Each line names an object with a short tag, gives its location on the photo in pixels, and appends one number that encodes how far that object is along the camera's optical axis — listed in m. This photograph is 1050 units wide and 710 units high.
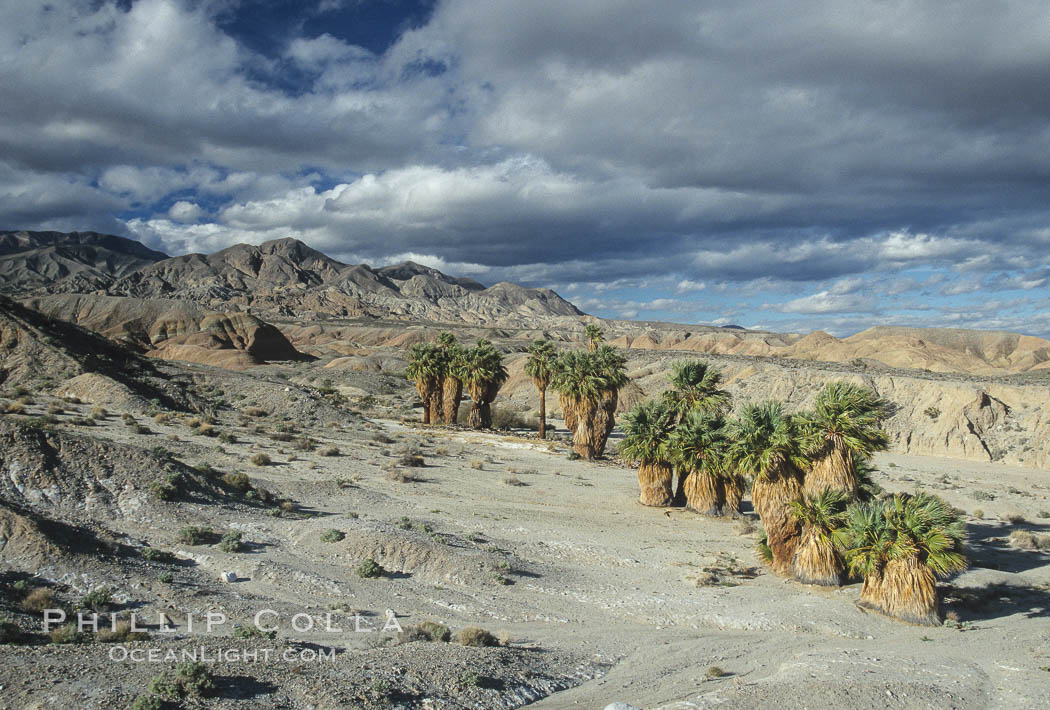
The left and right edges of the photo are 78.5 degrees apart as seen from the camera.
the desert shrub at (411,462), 30.75
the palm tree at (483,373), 46.94
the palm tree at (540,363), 44.75
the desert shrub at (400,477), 27.33
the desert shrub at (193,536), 16.33
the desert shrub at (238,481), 21.38
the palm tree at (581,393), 37.94
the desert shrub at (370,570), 15.99
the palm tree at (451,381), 48.31
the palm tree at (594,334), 48.15
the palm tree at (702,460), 25.39
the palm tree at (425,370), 48.97
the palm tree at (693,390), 27.98
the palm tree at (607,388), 38.16
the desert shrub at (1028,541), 23.99
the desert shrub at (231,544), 16.19
